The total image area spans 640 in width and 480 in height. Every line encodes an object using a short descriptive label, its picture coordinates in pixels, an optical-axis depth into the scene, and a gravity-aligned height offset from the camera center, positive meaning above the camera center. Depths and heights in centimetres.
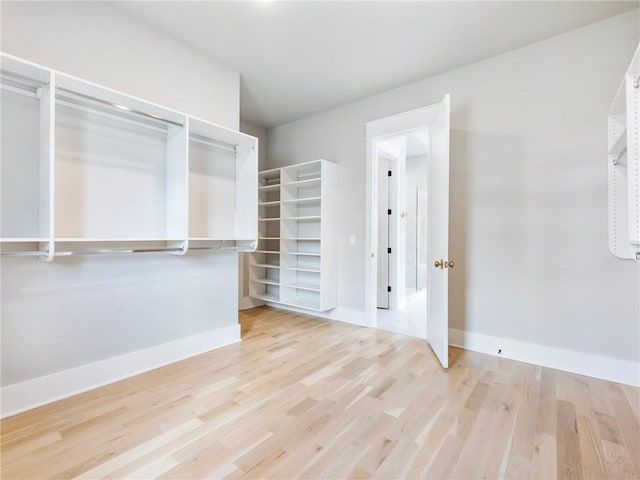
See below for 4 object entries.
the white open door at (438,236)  247 +2
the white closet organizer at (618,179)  212 +44
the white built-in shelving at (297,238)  382 -1
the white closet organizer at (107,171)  179 +49
